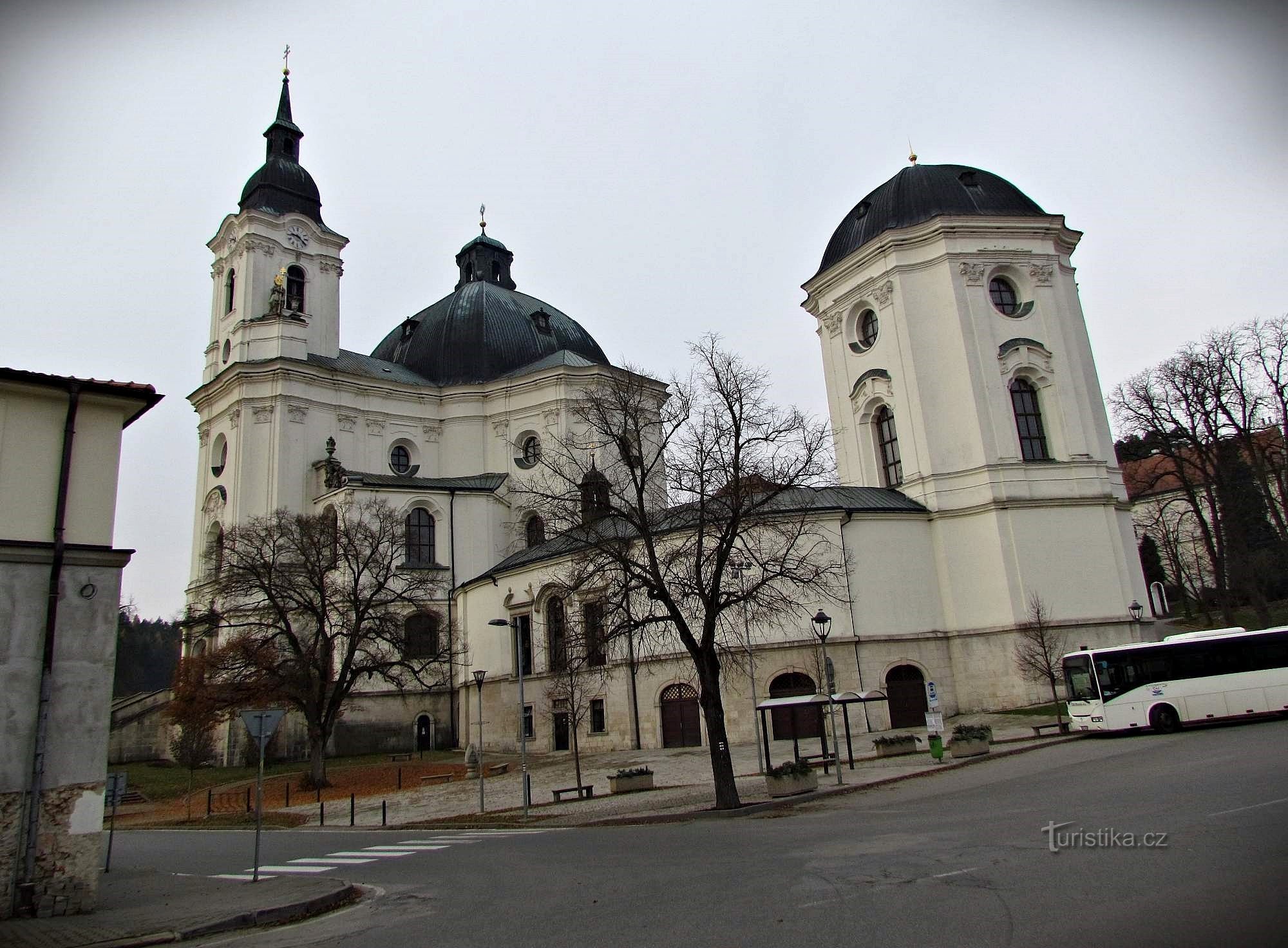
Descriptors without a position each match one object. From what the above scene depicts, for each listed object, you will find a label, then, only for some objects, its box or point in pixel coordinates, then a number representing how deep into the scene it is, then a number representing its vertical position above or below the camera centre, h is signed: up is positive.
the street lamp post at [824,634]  20.75 +1.87
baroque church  35.25 +12.19
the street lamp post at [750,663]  22.65 +1.58
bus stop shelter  23.25 +0.16
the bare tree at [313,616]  33.47 +5.19
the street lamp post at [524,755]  21.81 -0.58
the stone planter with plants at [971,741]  23.23 -1.10
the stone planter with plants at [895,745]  26.75 -1.21
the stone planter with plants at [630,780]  24.48 -1.50
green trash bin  23.16 -1.19
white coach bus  23.14 +0.00
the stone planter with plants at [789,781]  19.61 -1.45
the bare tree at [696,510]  19.84 +4.68
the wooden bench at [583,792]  24.41 -1.73
